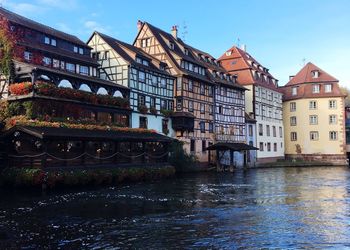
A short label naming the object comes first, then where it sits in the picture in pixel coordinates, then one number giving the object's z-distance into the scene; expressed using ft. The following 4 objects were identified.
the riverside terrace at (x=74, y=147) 89.81
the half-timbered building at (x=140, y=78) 137.08
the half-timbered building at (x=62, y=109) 94.63
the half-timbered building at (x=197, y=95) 156.15
